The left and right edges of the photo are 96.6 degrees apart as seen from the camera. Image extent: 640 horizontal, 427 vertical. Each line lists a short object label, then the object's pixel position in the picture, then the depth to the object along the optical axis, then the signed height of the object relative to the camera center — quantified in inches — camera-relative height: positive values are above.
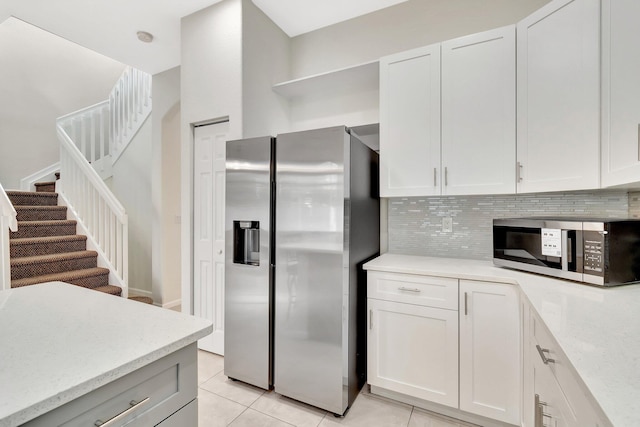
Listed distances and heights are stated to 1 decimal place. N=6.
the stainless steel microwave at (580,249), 51.9 -7.4
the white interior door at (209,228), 97.8 -6.0
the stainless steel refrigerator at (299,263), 68.4 -13.7
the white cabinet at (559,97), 57.2 +24.8
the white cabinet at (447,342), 61.0 -30.6
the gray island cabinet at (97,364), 21.8 -13.4
